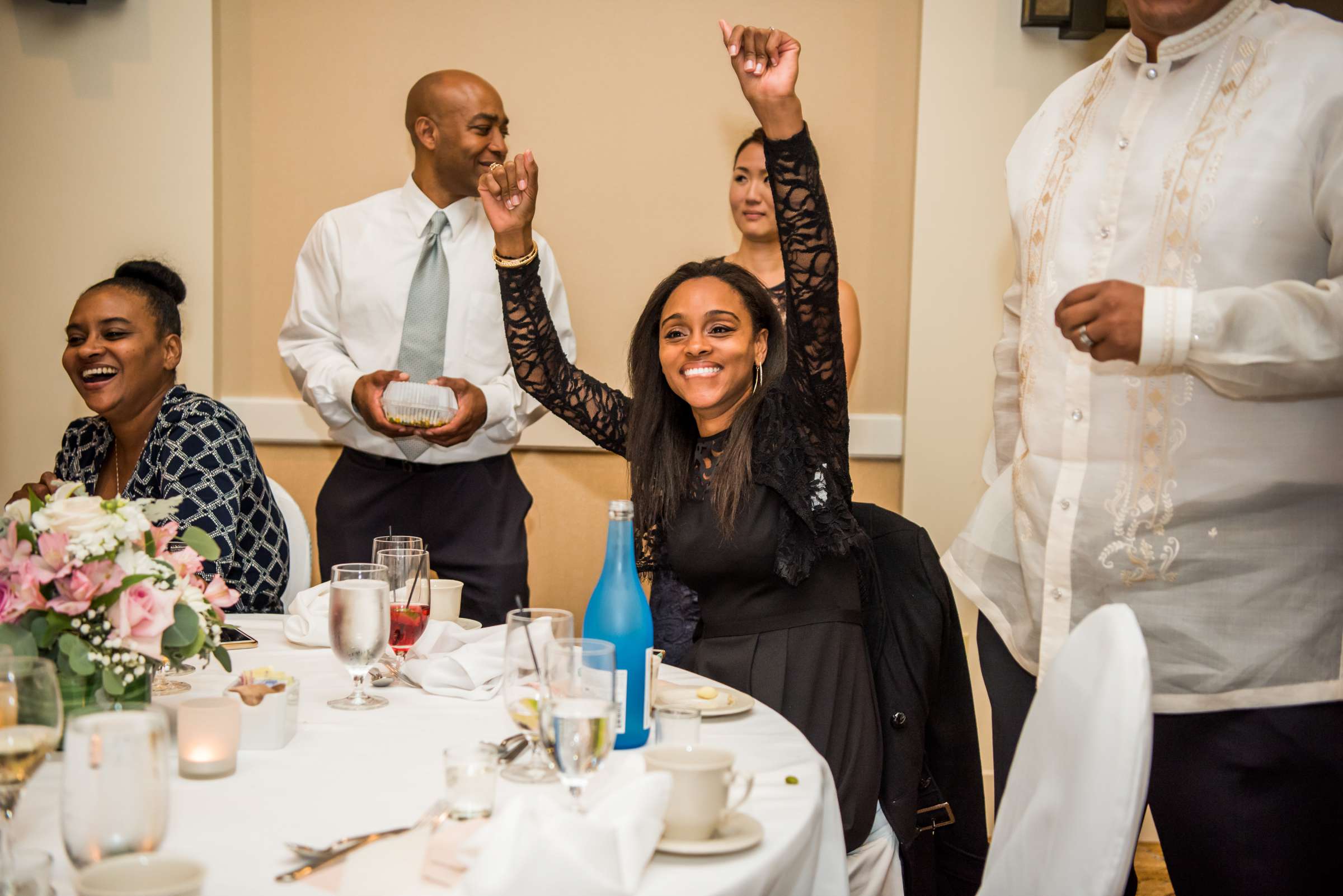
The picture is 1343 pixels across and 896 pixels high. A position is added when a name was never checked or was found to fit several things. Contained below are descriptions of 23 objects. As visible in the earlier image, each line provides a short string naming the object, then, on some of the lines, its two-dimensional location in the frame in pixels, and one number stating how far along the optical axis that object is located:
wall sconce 3.06
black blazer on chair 1.85
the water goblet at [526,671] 1.14
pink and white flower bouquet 1.13
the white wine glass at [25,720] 0.86
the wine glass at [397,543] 1.59
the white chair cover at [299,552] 2.24
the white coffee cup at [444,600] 1.69
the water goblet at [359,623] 1.28
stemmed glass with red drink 1.44
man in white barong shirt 1.29
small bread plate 1.34
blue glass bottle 1.24
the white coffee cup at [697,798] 0.93
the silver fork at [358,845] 0.86
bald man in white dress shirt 2.78
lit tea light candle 1.07
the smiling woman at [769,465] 1.73
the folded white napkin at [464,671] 1.41
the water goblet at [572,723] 0.96
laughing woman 2.09
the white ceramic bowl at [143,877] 0.76
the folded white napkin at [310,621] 1.64
